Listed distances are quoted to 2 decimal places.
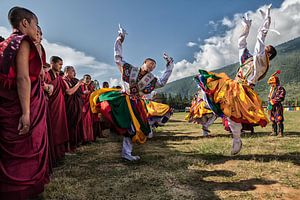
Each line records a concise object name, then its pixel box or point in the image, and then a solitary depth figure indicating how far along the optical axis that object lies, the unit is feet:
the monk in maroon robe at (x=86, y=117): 23.03
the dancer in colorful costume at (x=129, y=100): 15.55
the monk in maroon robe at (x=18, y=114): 7.45
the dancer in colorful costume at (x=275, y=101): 28.52
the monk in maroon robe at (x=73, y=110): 18.61
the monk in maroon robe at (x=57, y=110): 14.99
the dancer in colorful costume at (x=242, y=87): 15.48
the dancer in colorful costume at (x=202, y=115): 31.09
